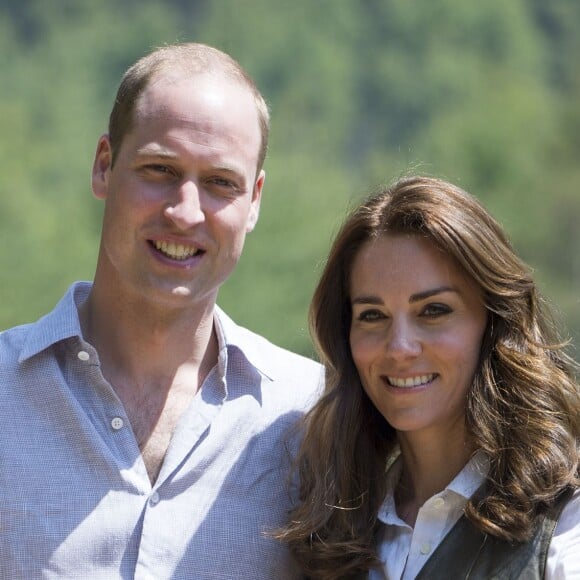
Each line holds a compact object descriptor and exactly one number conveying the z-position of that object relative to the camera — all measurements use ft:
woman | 18.71
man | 19.47
